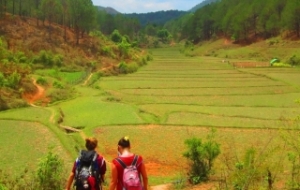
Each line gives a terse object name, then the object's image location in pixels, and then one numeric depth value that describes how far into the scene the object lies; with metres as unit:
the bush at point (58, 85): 33.94
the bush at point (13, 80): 30.17
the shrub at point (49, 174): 11.41
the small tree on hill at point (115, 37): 87.94
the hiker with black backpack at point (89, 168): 7.49
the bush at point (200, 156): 14.24
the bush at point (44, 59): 47.47
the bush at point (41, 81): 34.84
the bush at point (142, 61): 61.77
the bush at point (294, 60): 59.85
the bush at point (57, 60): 48.55
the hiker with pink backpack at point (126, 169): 7.09
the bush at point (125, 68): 52.91
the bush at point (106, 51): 59.13
